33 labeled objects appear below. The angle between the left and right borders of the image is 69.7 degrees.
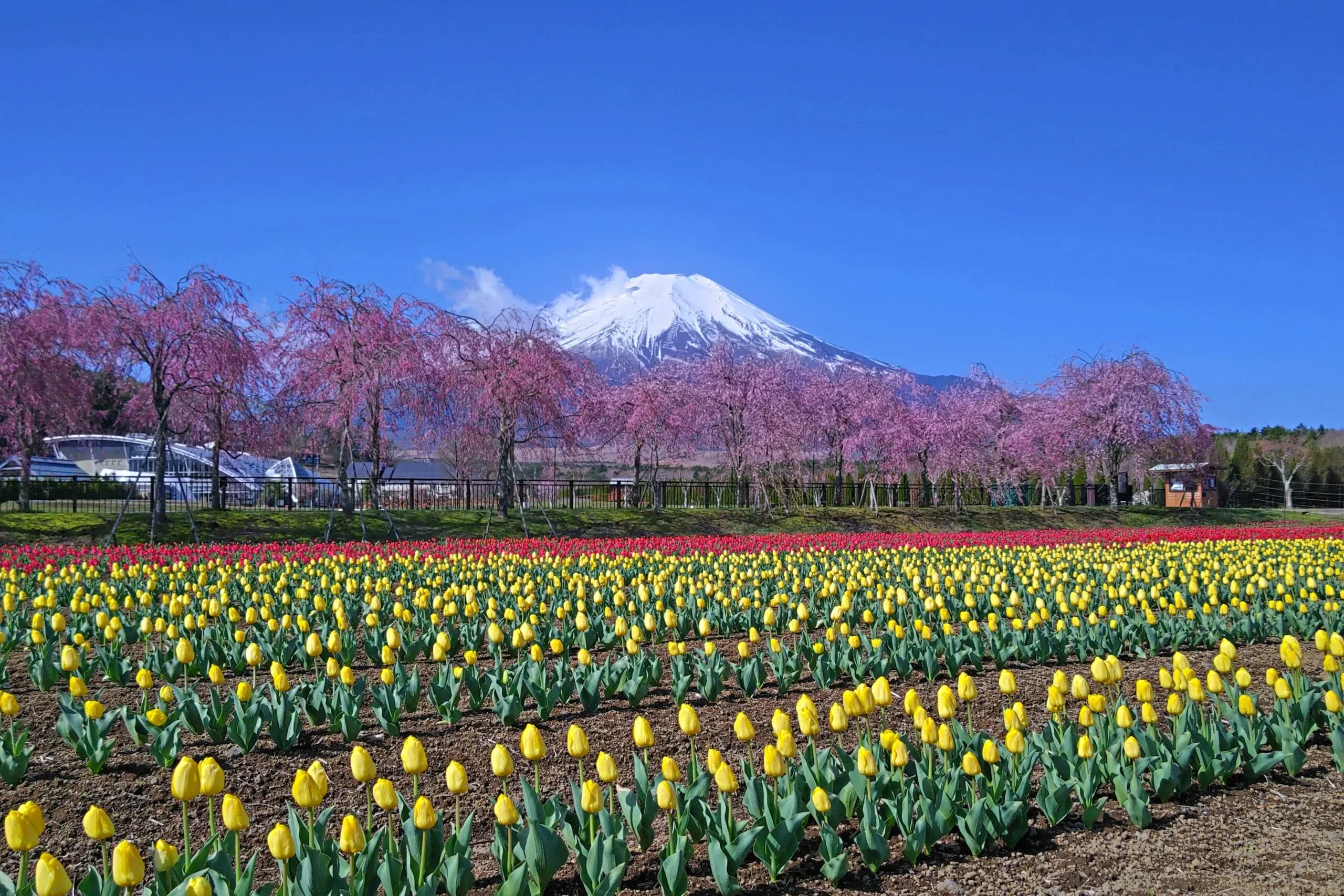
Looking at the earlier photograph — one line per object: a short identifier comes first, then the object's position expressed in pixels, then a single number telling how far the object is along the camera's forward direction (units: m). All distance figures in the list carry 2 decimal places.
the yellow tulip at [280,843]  2.80
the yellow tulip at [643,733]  3.89
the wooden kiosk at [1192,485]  53.00
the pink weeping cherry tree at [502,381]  25.80
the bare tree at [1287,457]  54.00
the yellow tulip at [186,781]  3.16
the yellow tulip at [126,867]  2.57
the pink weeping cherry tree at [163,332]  20.50
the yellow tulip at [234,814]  2.88
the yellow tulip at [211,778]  3.20
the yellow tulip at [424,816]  2.99
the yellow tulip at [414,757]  3.43
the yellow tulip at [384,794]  3.19
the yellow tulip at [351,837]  2.85
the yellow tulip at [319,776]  3.20
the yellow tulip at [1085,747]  4.03
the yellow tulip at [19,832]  2.68
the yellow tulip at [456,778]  3.33
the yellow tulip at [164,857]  2.79
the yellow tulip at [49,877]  2.50
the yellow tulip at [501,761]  3.39
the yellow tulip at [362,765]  3.41
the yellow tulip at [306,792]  3.11
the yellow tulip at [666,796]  3.28
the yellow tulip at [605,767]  3.39
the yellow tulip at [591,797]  3.29
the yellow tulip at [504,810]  3.12
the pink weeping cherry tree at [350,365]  22.05
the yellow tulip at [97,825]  2.84
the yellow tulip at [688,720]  3.98
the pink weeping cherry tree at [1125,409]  40.16
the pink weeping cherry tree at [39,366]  21.72
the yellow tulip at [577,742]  3.64
